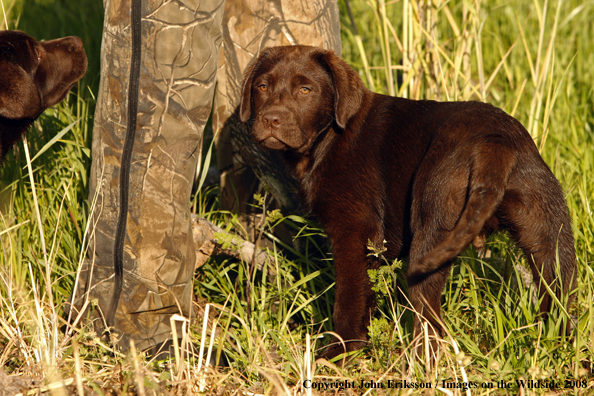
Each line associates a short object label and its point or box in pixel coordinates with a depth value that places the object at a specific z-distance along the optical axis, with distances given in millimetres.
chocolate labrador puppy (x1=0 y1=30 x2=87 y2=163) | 5367
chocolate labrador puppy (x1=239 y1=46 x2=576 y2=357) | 4492
